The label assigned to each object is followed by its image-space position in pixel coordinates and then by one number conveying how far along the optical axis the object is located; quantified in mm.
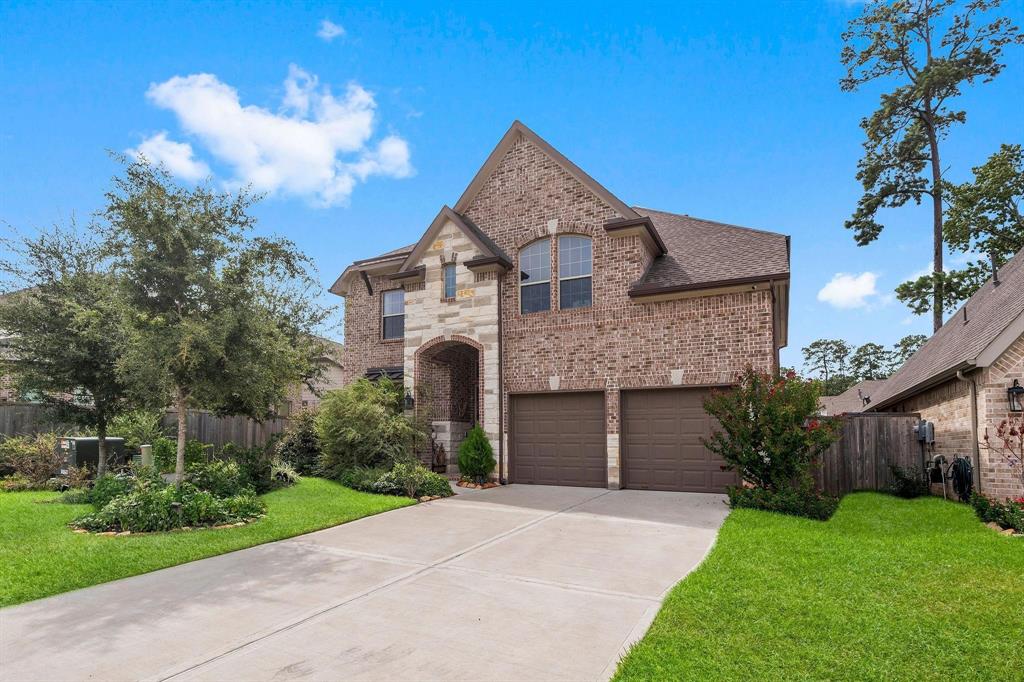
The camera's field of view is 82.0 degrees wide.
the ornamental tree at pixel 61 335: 12594
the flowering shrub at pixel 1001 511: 9031
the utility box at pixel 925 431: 13707
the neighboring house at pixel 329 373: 25031
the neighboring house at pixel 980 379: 10953
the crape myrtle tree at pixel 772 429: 10812
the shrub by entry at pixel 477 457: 15070
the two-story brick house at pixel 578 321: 13648
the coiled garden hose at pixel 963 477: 11930
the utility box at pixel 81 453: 13461
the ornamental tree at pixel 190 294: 9586
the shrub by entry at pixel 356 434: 14219
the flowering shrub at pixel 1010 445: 10602
